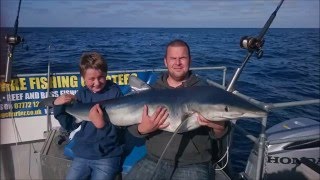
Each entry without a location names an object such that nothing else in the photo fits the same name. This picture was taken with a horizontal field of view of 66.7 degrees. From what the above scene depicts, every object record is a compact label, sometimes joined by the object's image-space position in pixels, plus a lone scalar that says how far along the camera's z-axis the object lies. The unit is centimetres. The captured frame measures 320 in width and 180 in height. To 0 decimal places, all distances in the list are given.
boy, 295
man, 276
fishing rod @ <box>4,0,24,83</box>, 350
